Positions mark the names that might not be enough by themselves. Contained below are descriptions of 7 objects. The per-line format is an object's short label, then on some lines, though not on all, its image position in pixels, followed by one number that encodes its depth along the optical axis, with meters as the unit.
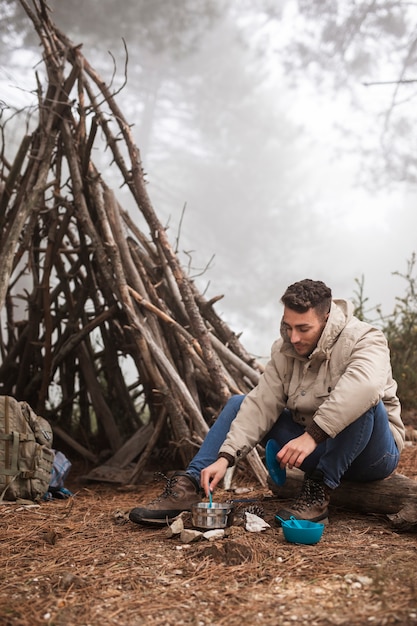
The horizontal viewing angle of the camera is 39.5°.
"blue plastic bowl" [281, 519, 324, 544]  2.25
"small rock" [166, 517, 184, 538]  2.35
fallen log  2.42
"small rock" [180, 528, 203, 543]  2.29
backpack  3.17
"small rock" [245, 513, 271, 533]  2.42
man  2.33
